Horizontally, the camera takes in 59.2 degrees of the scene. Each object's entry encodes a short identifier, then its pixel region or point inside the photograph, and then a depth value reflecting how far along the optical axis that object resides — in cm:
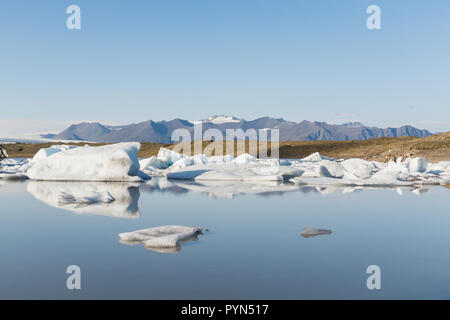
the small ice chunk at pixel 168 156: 2870
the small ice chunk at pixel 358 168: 1814
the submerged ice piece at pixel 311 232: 666
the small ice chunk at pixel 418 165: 2091
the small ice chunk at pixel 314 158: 3761
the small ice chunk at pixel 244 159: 2704
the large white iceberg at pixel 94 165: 1672
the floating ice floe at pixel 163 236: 574
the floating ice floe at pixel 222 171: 1875
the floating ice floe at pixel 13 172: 2041
